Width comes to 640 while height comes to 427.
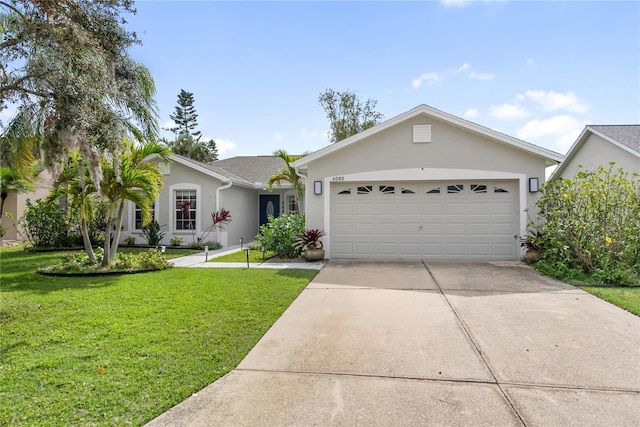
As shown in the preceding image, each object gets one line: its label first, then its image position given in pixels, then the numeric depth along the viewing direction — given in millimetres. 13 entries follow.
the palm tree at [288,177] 13547
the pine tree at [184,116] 42031
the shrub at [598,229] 7457
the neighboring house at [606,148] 9594
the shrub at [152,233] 13836
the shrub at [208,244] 13620
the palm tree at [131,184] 8470
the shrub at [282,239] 10617
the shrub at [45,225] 12922
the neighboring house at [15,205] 15727
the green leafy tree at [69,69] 4621
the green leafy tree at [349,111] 26922
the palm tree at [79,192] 8721
